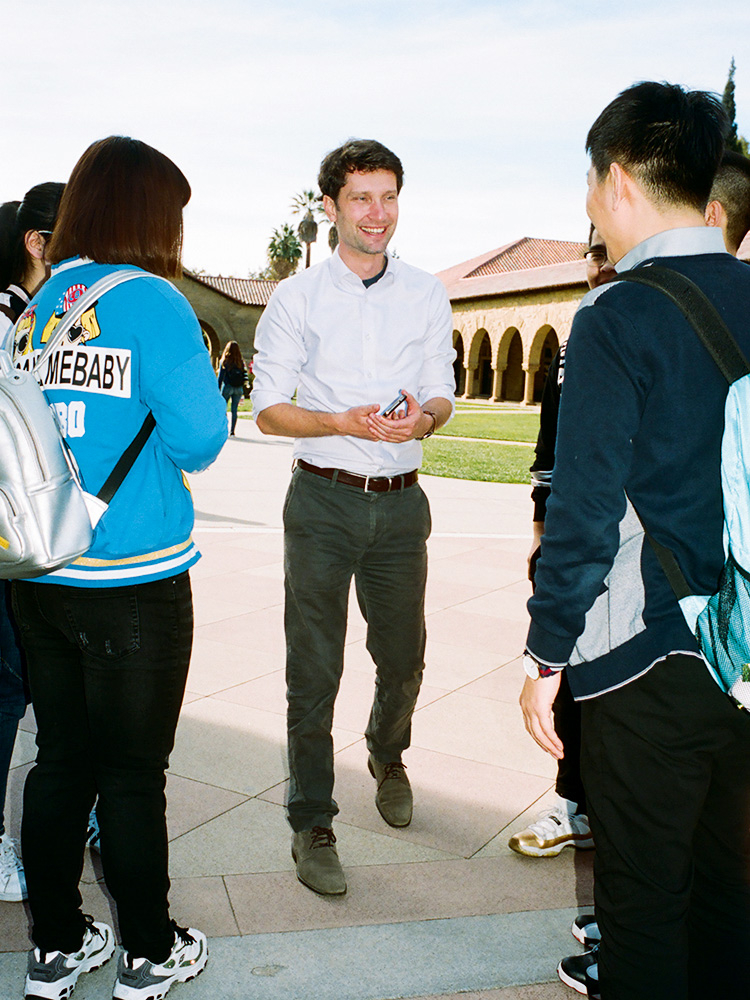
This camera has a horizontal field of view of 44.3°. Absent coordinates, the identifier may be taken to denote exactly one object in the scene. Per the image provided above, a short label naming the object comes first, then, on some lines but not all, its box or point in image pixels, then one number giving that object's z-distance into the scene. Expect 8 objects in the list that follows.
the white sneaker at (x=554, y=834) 3.43
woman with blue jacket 2.28
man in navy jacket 1.85
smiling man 3.37
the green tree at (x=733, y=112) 60.53
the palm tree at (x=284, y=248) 95.31
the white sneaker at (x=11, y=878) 2.98
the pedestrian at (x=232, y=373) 23.14
